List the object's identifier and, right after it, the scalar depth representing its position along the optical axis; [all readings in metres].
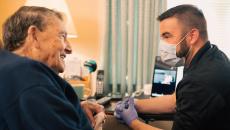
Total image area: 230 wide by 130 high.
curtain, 2.40
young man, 1.35
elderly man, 0.84
